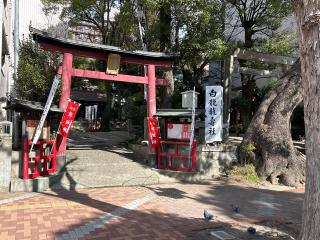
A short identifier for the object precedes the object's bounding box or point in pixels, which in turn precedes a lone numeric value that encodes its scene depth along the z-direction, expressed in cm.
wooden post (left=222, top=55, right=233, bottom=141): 1167
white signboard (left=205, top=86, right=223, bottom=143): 948
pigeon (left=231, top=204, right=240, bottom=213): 625
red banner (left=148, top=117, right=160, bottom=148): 977
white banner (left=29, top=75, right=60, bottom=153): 764
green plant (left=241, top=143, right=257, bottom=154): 975
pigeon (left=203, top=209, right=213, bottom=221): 559
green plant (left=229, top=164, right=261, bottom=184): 934
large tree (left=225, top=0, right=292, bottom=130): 1287
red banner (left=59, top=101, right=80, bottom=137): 856
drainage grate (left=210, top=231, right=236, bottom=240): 479
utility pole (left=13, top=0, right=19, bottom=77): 1177
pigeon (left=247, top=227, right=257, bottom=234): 497
